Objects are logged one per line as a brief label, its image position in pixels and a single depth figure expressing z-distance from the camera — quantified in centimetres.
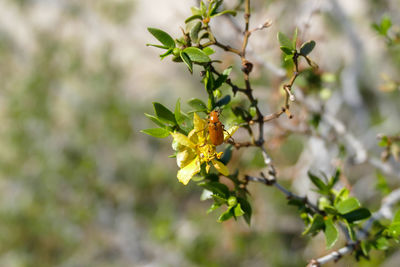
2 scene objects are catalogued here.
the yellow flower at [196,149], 29
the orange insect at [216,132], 29
